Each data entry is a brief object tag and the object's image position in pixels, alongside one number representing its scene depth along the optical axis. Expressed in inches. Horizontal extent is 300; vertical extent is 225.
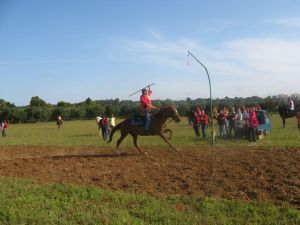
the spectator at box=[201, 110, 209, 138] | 1011.3
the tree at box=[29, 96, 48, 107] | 5021.4
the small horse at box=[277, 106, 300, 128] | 1257.2
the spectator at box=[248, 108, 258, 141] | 889.5
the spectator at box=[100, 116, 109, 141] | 1106.1
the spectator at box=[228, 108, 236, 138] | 1001.5
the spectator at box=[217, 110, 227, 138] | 1012.5
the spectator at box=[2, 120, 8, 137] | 1564.3
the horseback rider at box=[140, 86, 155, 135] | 676.7
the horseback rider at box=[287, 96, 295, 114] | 1258.0
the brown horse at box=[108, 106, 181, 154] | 679.1
